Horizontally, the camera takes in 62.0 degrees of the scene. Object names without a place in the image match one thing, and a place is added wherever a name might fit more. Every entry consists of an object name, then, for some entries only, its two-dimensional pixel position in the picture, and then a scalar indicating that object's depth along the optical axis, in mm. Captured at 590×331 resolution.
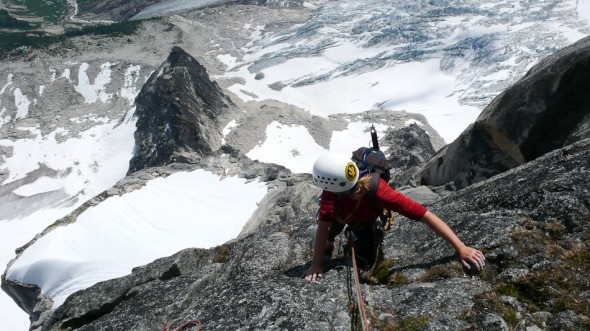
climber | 6703
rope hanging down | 5784
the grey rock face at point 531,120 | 14320
